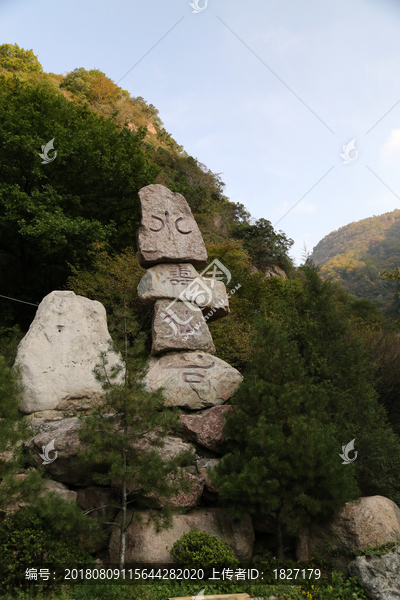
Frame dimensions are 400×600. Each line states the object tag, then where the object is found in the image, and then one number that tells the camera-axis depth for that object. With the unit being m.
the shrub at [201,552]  5.30
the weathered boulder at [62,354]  7.00
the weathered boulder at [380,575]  5.07
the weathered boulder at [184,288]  8.27
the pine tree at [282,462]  5.62
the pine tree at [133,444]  5.12
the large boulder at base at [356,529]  5.79
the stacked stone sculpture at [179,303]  7.46
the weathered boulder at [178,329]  7.91
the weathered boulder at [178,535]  5.46
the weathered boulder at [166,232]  8.46
